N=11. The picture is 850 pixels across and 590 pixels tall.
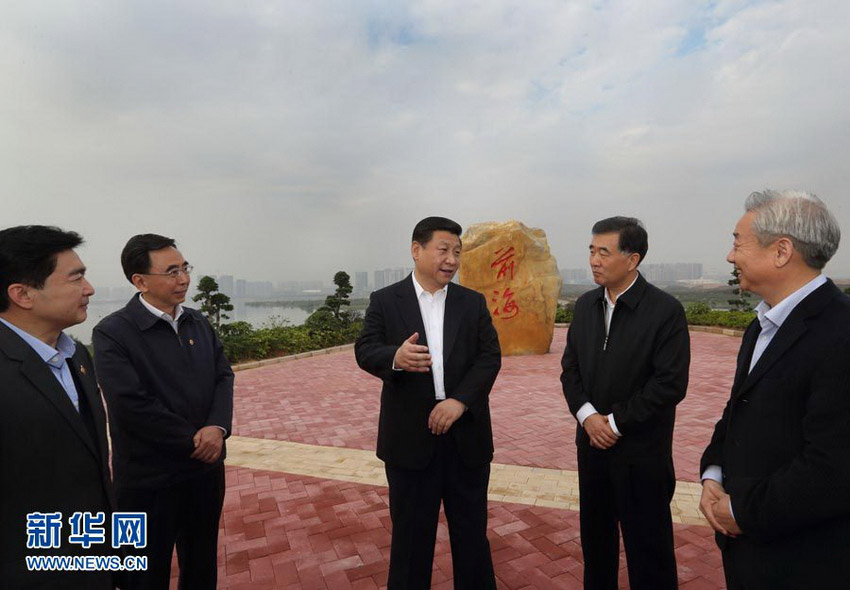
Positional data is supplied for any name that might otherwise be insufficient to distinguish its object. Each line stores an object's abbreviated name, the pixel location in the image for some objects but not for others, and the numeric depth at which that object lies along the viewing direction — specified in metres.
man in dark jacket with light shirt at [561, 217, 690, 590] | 2.22
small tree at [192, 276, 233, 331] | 10.73
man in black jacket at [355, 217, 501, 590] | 2.28
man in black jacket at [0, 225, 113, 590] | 1.47
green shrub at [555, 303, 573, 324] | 17.50
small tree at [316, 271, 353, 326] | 14.12
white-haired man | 1.28
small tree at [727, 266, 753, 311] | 15.38
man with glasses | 2.10
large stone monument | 10.34
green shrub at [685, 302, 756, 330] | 13.63
